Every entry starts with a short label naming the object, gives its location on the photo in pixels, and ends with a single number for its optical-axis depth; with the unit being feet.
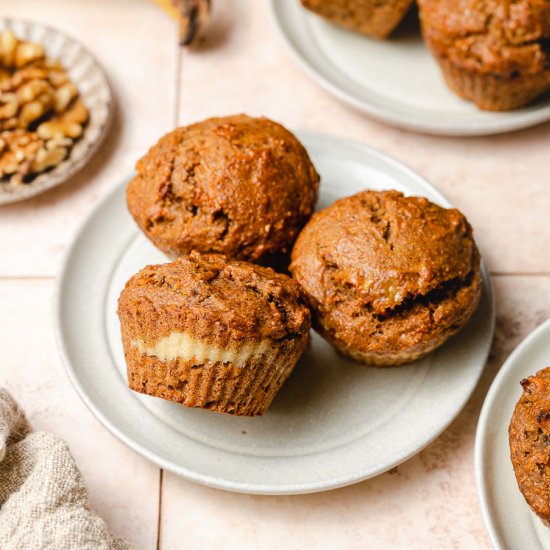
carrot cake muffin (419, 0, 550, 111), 1.86
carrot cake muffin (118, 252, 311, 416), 1.56
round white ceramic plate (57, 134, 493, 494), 1.66
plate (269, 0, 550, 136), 1.95
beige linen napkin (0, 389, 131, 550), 1.57
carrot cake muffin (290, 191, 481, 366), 1.63
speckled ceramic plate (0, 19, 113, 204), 1.90
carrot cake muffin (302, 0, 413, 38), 2.01
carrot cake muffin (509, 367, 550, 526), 1.53
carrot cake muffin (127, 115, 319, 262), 1.68
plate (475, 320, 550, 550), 1.61
